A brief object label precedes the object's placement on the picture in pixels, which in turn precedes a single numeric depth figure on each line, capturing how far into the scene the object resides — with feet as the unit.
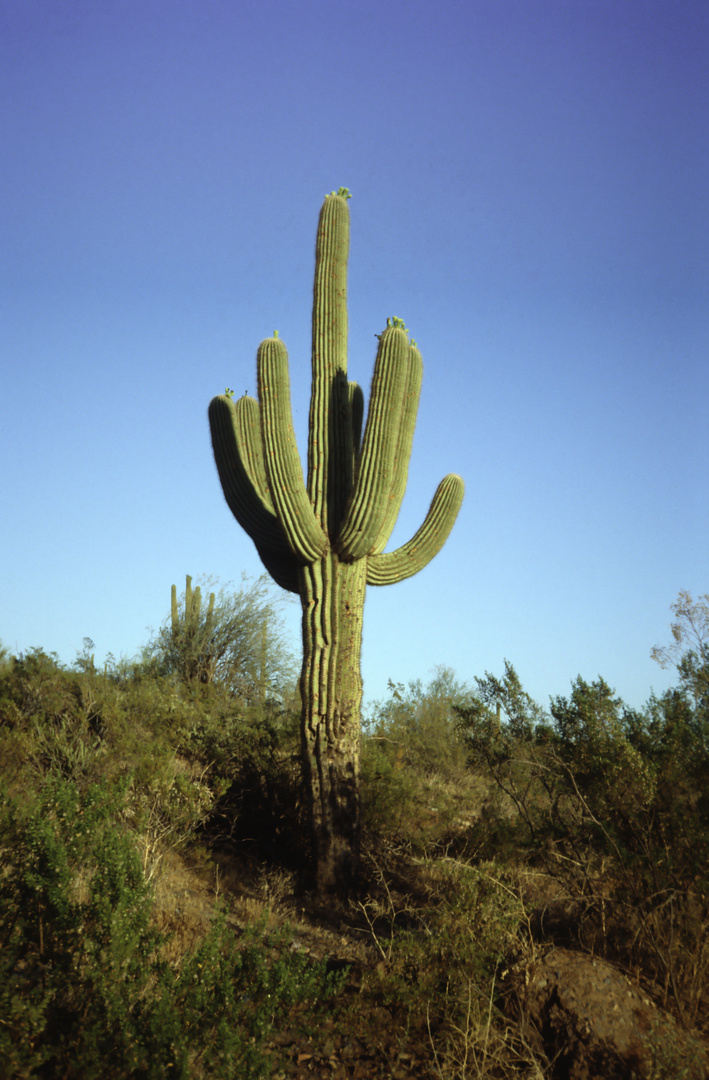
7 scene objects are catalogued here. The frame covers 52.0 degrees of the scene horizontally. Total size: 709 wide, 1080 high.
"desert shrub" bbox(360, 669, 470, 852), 26.86
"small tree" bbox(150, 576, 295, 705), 52.31
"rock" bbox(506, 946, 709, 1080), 11.09
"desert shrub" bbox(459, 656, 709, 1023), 13.39
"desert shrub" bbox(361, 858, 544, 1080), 11.77
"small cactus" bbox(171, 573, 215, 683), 52.39
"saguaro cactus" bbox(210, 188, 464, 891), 23.82
